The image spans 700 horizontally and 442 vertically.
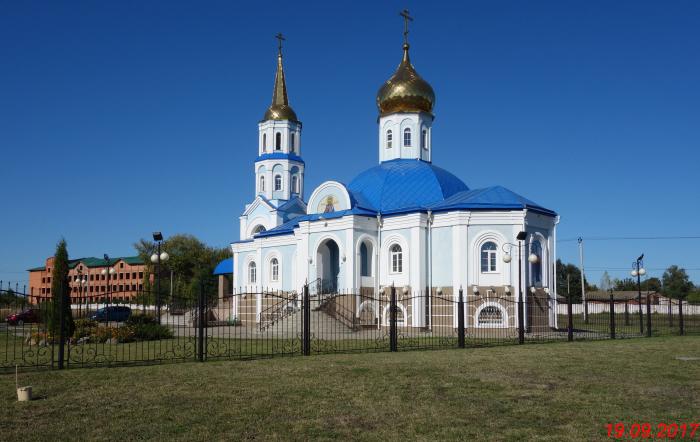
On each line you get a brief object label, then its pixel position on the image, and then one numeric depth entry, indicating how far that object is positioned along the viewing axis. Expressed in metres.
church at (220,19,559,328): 28.47
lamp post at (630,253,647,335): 27.84
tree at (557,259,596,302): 79.06
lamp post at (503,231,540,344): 20.28
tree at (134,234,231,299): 65.62
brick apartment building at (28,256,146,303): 83.88
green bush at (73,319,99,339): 21.50
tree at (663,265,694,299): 88.44
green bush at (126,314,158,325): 22.61
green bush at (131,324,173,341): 22.03
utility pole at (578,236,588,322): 23.02
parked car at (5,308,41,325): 20.62
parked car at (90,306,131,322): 27.70
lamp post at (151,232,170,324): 25.37
